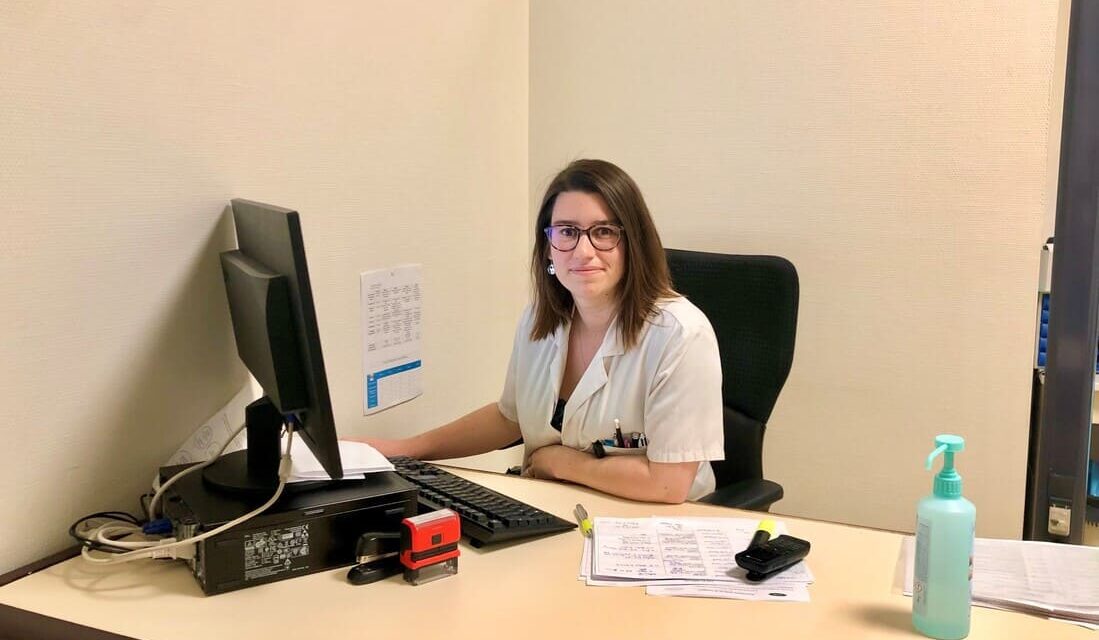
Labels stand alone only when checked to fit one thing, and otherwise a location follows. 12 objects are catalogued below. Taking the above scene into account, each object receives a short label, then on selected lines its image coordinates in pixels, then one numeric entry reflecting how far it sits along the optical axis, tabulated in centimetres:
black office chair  193
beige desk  108
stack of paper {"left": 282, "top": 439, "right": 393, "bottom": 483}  134
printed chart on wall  192
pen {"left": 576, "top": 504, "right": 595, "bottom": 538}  138
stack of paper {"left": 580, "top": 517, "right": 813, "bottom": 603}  119
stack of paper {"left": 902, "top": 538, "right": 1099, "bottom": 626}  112
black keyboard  135
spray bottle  103
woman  161
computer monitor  115
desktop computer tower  118
